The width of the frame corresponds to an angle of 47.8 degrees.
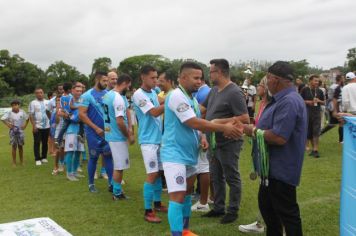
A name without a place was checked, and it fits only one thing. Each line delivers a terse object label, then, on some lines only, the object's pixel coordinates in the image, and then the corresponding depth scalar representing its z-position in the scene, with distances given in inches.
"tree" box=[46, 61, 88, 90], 3915.4
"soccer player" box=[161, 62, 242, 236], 168.1
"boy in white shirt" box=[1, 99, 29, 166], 423.8
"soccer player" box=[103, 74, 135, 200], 247.4
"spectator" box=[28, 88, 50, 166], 431.5
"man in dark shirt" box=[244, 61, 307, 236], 145.6
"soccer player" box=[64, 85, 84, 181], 338.0
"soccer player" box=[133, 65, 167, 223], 218.7
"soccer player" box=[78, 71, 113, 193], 280.1
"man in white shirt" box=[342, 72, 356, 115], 316.2
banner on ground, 183.6
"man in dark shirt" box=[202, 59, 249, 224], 201.0
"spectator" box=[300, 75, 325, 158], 401.4
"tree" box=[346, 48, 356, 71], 3204.5
